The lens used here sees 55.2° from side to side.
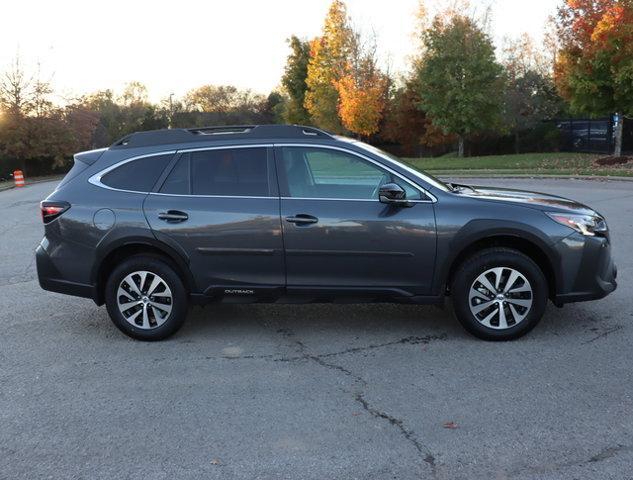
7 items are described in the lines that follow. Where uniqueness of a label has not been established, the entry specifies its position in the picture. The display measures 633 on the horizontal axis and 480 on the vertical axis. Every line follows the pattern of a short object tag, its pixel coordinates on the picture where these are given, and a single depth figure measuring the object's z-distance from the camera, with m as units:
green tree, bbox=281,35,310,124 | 63.84
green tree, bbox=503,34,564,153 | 39.59
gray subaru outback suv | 5.03
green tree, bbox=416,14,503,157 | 34.03
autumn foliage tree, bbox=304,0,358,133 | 40.16
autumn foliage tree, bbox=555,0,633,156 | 22.55
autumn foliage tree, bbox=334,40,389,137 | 38.44
